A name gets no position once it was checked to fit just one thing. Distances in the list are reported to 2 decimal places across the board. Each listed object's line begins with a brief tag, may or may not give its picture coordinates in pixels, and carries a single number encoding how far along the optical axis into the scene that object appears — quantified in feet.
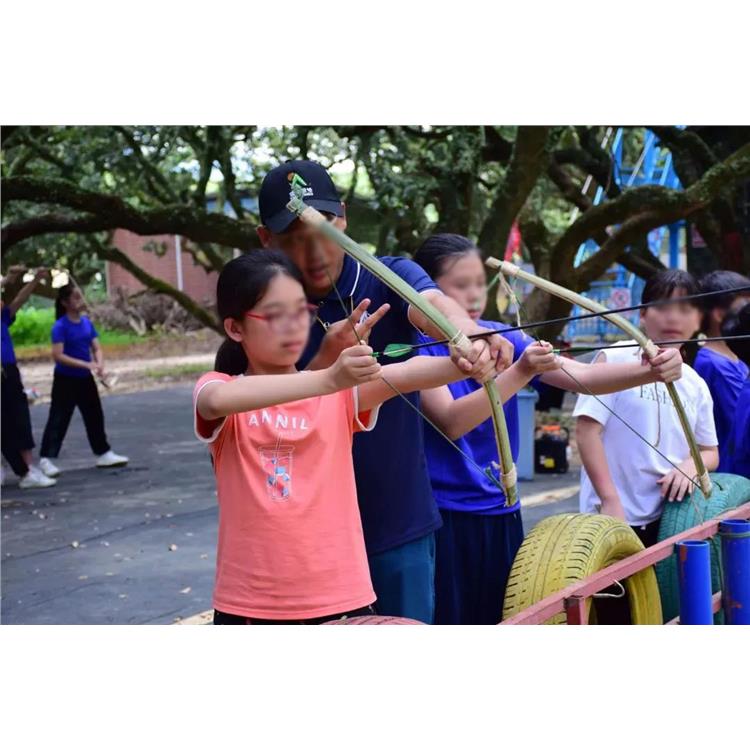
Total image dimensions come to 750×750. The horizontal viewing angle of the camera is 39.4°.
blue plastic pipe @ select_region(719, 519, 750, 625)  7.96
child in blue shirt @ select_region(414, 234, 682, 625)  8.99
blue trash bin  25.77
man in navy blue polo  7.05
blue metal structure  40.93
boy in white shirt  10.54
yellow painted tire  8.77
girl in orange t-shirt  6.88
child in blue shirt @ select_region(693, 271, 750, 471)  13.21
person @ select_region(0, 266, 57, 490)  25.93
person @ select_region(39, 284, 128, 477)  28.71
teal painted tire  10.27
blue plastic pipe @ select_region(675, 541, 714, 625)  7.45
